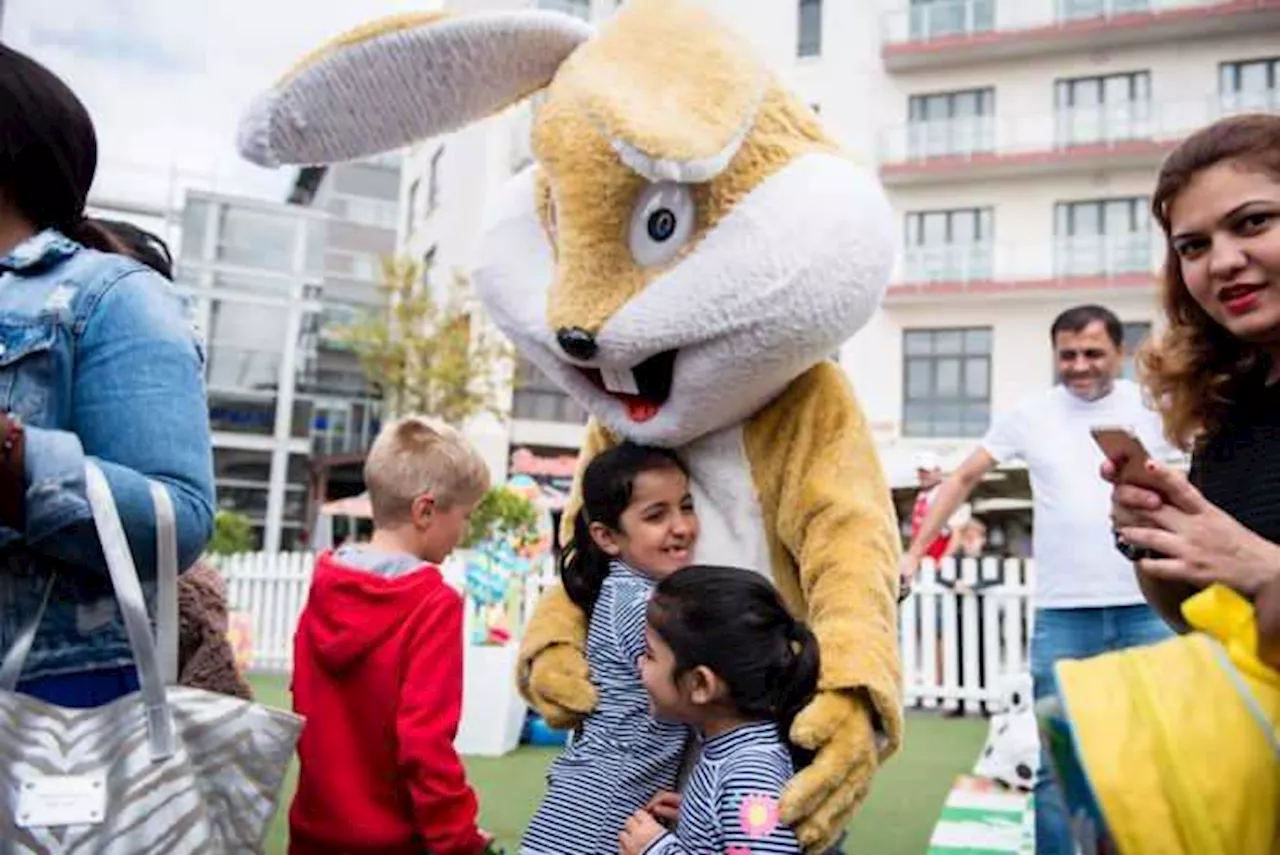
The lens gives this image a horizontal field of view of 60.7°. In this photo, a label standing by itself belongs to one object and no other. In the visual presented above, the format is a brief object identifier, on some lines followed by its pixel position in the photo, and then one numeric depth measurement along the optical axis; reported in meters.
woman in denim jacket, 1.30
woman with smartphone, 1.24
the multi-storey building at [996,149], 18.55
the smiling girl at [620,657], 1.93
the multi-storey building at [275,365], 22.64
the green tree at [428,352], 16.30
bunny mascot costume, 1.90
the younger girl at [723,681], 1.74
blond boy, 2.21
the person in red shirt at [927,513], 4.87
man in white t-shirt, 3.22
